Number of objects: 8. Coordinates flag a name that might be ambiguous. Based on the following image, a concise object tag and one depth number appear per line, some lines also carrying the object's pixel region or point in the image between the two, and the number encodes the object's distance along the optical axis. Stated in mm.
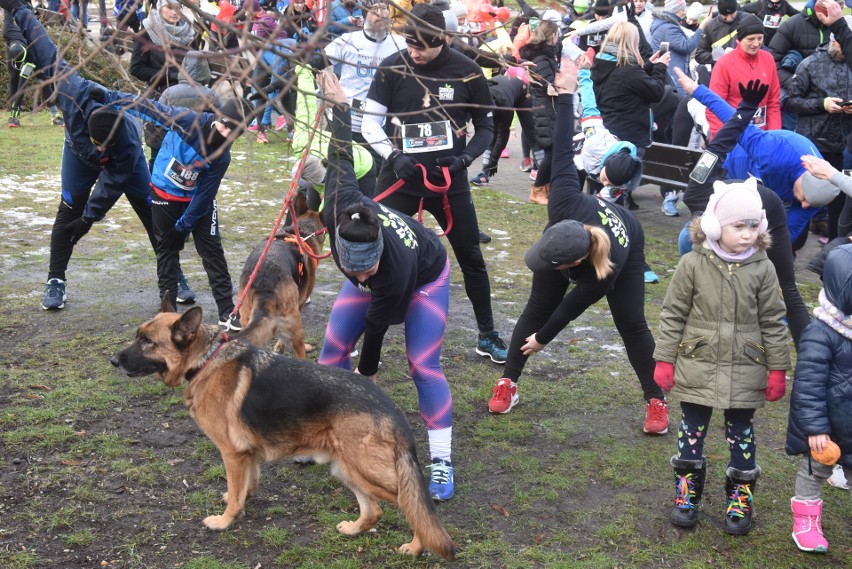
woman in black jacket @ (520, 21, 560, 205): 6815
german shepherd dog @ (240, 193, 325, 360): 5828
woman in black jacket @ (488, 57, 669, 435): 4664
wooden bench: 9469
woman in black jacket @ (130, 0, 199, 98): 8404
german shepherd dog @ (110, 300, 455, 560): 3951
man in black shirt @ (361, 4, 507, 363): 5828
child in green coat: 4094
